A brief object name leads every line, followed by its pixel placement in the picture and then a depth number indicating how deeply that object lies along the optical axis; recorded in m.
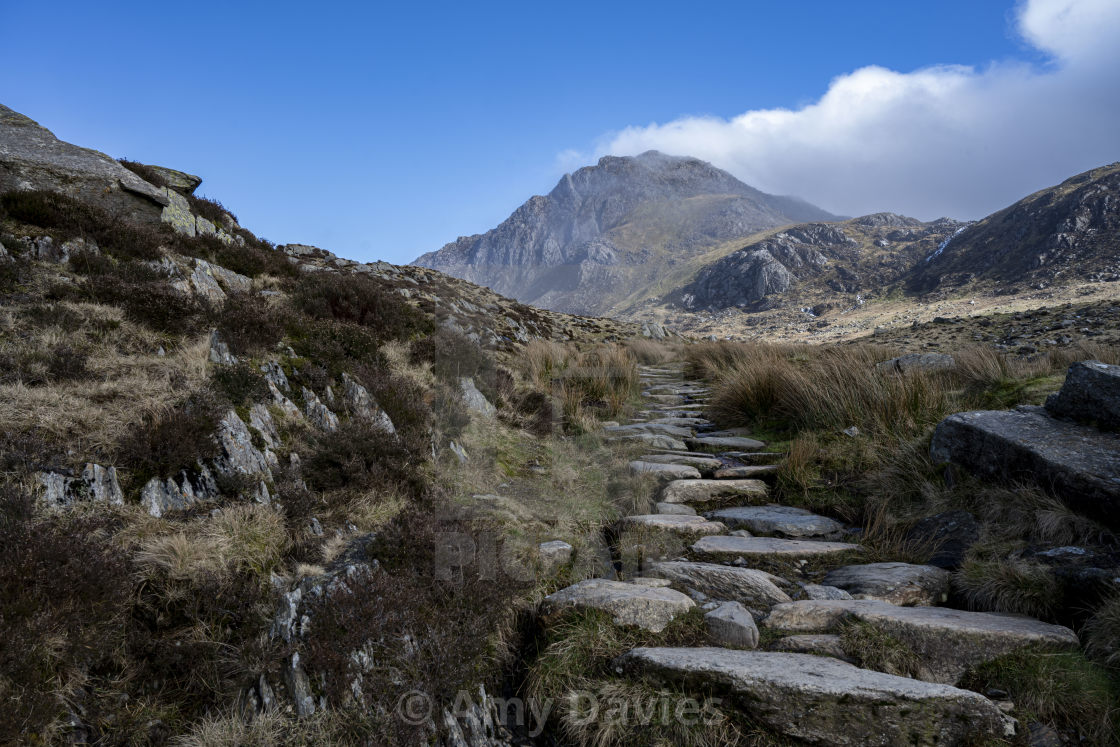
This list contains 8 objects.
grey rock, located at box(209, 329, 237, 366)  5.06
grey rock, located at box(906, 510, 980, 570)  3.71
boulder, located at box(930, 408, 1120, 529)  3.37
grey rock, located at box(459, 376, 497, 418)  7.68
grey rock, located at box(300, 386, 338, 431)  5.14
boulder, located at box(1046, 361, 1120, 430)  3.91
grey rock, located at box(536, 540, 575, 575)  4.03
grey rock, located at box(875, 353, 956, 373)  7.45
